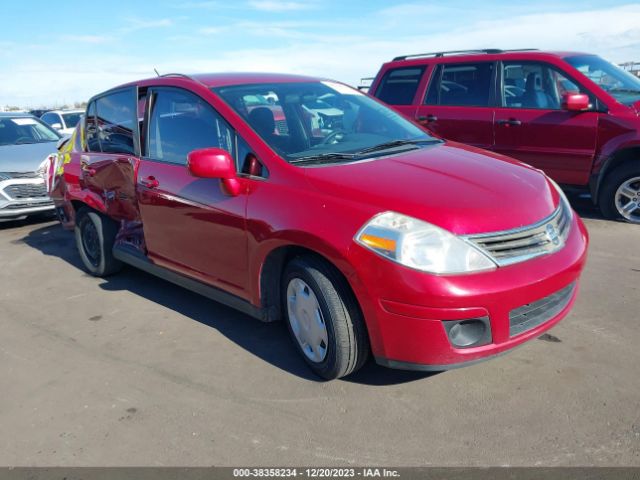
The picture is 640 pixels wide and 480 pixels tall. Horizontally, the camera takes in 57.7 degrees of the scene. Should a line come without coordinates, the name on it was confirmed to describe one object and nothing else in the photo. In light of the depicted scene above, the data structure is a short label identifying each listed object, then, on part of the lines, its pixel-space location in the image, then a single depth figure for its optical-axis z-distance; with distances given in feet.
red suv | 20.25
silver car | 25.49
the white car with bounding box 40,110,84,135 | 58.54
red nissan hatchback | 9.00
